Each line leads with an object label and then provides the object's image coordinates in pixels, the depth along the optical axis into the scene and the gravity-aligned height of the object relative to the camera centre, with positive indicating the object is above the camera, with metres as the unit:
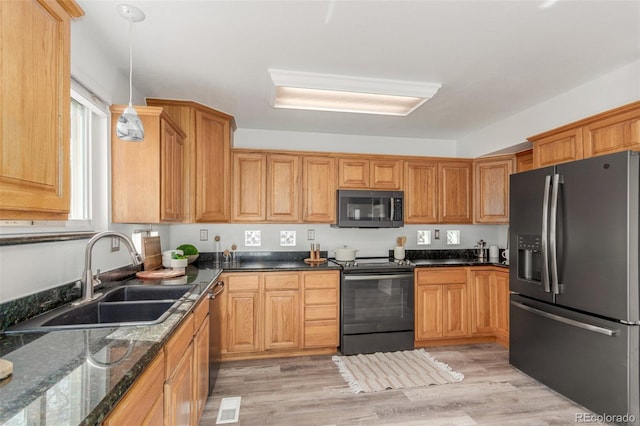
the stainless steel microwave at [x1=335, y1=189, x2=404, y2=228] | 3.52 +0.09
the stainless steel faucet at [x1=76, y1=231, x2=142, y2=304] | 1.63 -0.27
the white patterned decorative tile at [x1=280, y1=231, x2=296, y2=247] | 3.75 -0.26
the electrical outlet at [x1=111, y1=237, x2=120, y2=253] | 2.21 -0.20
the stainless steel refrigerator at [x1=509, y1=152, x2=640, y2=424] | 1.93 -0.44
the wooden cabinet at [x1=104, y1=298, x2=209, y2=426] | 0.99 -0.69
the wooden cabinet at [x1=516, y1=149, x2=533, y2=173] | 3.46 +0.63
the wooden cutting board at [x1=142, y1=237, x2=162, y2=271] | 2.65 -0.33
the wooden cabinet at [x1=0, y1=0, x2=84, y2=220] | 0.94 +0.36
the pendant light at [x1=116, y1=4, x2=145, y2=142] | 1.62 +0.50
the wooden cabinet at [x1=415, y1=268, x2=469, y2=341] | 3.37 -0.94
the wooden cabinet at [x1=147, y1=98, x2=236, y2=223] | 2.91 +0.57
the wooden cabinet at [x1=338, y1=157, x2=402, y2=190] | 3.61 +0.50
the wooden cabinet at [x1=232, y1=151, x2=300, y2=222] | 3.41 +0.32
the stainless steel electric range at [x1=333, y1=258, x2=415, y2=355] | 3.18 -0.94
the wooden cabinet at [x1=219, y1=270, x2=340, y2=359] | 3.05 -0.95
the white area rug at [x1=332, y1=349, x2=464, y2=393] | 2.58 -1.37
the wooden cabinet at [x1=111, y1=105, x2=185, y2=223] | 2.18 +0.30
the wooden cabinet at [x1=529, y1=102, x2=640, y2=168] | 2.09 +0.60
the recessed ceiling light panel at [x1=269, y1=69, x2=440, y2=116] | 2.47 +1.05
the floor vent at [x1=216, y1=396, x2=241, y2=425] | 2.11 -1.37
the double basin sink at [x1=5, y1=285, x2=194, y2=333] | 1.31 -0.49
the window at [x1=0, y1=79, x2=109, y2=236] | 1.92 +0.35
